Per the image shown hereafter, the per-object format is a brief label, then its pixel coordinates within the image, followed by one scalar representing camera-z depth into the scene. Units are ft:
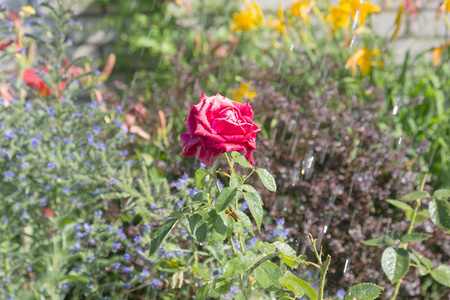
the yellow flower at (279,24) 9.11
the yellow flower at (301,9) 8.72
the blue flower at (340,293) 4.58
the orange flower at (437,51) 7.55
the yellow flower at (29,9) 6.26
